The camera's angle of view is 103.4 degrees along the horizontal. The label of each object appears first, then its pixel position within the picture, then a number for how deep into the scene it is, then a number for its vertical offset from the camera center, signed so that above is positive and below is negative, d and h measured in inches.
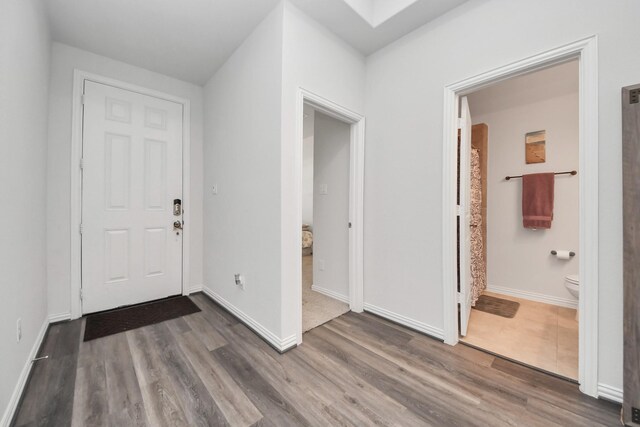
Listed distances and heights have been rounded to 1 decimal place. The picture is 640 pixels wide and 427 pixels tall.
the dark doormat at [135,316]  85.3 -39.3
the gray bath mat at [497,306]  100.7 -39.4
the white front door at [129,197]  96.7 +6.0
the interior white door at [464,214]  78.9 -0.4
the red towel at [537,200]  110.7 +5.7
